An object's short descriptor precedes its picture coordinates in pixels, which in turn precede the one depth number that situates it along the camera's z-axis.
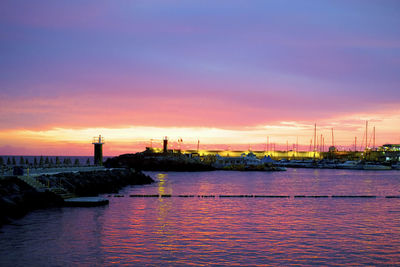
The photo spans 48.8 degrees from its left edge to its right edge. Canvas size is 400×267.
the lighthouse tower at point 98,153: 70.06
